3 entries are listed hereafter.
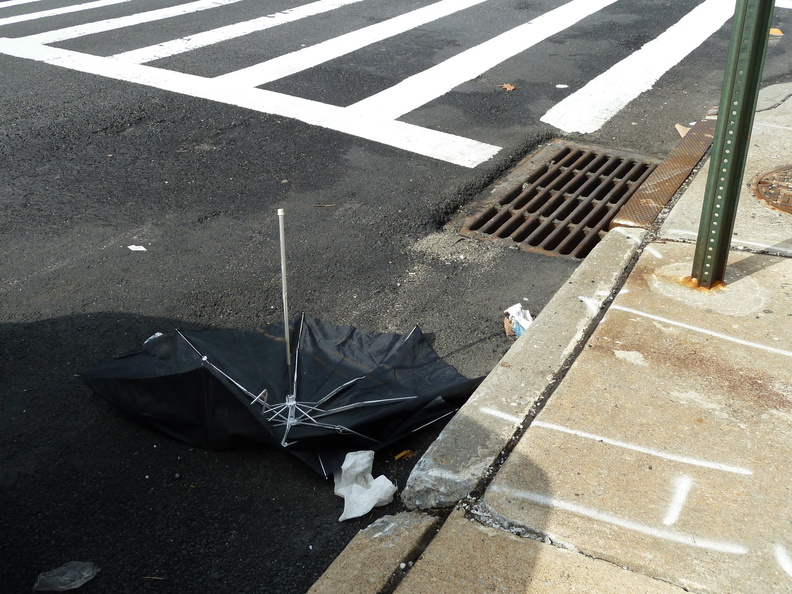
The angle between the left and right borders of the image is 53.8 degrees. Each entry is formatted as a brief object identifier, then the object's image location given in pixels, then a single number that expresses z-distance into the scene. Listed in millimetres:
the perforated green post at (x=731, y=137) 3779
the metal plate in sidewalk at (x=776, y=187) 5402
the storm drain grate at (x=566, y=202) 5648
